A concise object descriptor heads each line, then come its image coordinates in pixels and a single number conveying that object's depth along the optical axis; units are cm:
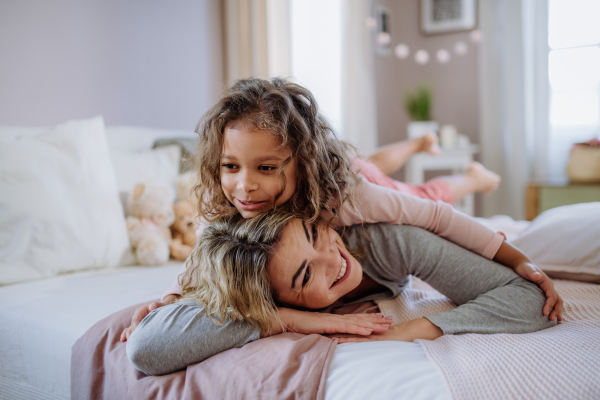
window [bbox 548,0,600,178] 308
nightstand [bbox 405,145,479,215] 319
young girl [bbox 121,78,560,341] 92
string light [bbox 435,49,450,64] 377
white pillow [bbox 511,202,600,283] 115
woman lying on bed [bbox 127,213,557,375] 79
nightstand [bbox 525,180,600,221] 270
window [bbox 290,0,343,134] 329
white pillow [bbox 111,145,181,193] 167
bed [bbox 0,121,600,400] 65
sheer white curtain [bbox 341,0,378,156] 333
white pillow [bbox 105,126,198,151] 190
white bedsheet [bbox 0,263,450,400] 67
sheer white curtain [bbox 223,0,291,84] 301
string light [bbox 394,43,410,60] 390
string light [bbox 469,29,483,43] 350
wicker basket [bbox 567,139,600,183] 274
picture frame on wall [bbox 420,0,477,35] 364
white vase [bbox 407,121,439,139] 338
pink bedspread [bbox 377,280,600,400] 62
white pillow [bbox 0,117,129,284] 125
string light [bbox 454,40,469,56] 369
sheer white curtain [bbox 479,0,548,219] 320
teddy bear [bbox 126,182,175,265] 148
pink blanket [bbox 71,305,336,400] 69
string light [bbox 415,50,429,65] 376
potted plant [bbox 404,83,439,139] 338
